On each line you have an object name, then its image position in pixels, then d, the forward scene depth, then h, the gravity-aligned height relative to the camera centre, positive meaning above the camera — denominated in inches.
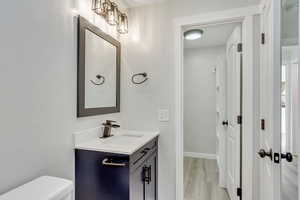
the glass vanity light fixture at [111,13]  63.3 +34.2
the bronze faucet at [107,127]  68.1 -10.9
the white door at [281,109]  38.2 -2.1
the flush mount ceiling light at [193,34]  113.7 +43.8
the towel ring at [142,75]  79.6 +10.2
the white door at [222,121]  99.3 -12.3
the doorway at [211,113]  79.7 -9.7
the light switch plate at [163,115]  77.6 -6.9
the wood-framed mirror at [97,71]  56.8 +10.7
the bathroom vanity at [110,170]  50.4 -21.5
